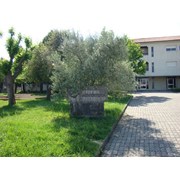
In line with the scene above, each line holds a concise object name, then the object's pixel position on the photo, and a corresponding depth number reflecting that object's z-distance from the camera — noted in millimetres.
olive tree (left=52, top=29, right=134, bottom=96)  8027
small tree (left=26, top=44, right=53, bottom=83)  16023
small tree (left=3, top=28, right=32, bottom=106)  13022
